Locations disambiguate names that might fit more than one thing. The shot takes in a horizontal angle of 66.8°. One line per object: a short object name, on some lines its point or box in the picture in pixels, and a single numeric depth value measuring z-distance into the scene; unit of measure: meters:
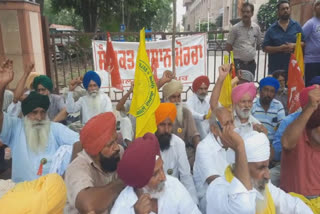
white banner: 5.26
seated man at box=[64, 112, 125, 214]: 1.54
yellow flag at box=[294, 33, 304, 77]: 3.43
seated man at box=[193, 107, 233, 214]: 2.09
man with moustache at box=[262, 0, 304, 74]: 3.95
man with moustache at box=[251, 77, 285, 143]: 3.08
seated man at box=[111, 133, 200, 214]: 1.47
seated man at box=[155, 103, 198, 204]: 2.31
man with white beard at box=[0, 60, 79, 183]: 2.33
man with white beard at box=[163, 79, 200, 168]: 2.92
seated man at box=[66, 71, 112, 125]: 3.56
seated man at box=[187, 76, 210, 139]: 3.39
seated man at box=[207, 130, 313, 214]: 1.35
